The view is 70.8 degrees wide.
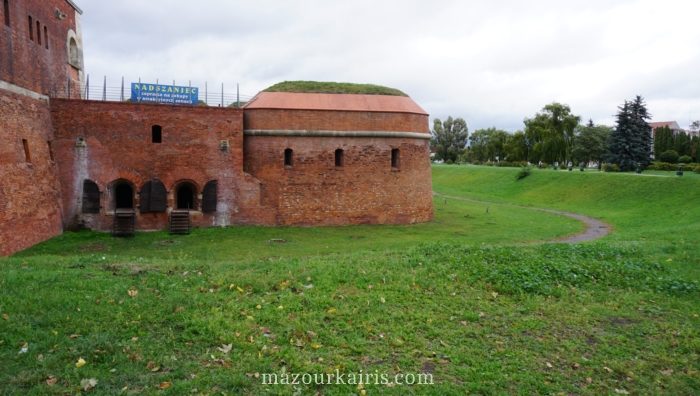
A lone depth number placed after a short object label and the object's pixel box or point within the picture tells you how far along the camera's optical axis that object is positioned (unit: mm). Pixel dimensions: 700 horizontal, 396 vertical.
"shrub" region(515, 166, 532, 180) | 41562
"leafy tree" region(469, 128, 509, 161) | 67438
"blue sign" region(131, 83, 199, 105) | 18891
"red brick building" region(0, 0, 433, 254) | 16297
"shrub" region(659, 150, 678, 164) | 47281
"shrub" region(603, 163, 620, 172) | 38203
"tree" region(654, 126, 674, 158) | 51656
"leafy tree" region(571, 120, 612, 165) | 55250
